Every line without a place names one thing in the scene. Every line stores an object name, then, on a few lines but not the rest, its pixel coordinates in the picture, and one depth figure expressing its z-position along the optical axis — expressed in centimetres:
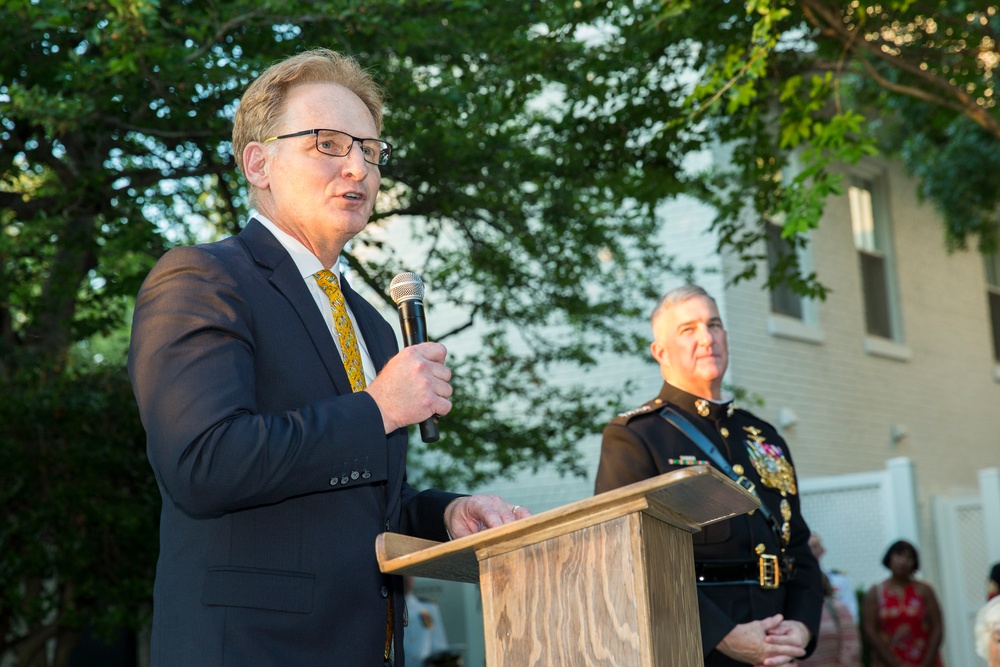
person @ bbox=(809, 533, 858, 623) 1035
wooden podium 200
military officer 391
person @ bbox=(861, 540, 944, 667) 1016
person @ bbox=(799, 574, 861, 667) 932
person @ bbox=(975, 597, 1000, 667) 517
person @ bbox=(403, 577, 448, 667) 1096
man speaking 206
